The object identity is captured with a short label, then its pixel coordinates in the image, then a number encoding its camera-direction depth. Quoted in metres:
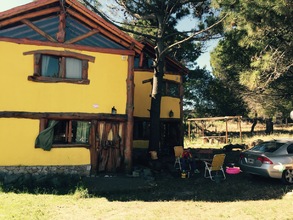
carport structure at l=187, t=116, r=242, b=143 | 25.46
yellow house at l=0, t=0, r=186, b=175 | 11.07
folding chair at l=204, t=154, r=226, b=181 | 11.26
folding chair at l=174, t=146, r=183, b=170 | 14.05
